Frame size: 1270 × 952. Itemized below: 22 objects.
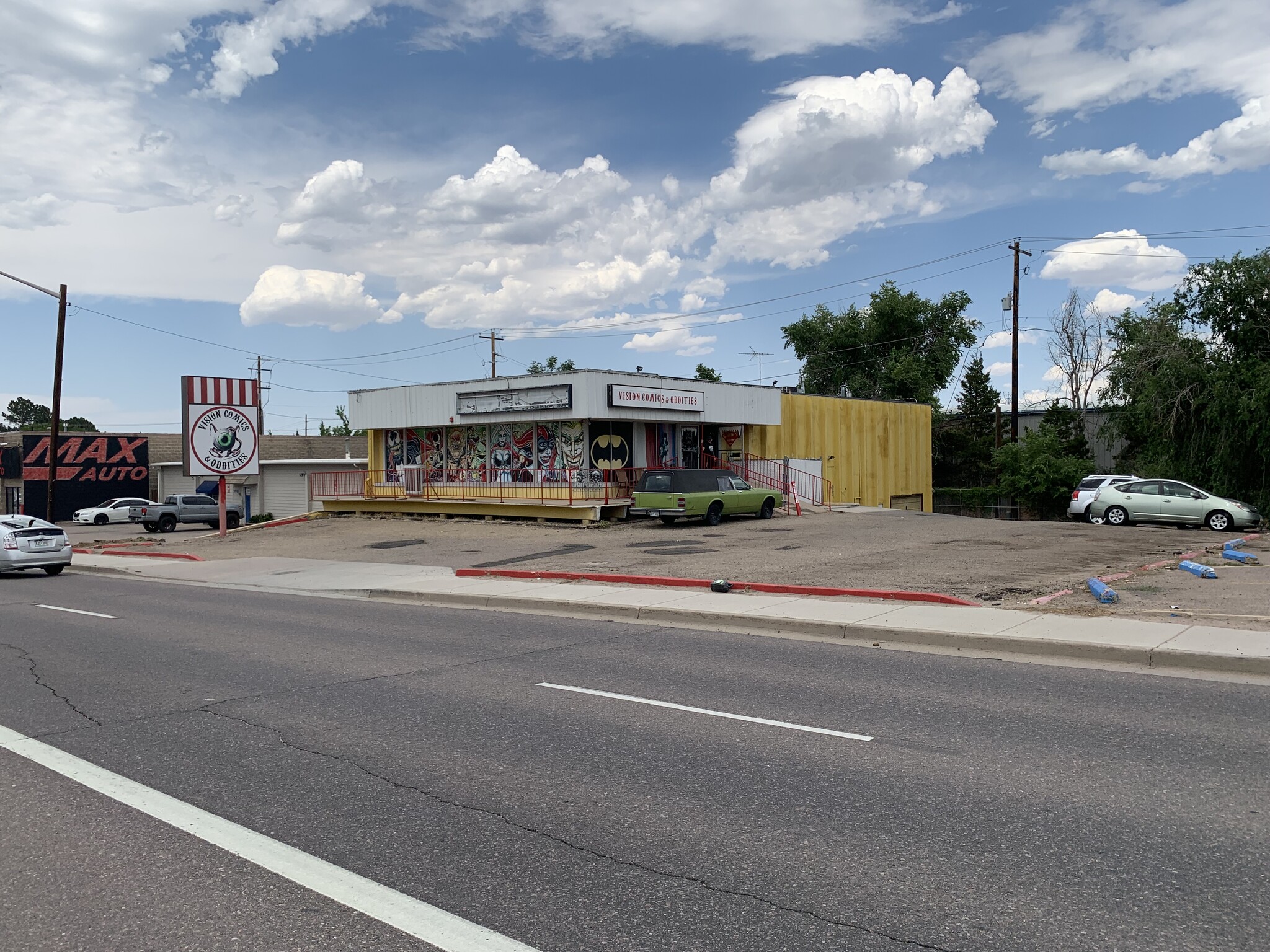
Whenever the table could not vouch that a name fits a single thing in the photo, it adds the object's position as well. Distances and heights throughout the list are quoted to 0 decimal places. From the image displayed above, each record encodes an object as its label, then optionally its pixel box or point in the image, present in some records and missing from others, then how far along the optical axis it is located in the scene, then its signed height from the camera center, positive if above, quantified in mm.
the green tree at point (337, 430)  114812 +4581
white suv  30328 -1117
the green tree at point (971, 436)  57906 +1791
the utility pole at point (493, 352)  65250 +7681
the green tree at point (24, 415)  165125 +8815
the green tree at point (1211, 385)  33500 +2891
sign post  28531 +1157
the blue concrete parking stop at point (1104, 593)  12453 -1666
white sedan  50188 -2490
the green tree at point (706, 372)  84438 +8219
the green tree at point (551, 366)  89156 +9342
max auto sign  55938 -282
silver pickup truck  43406 -2183
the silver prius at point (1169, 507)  27328 -1238
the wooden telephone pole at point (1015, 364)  42438 +4455
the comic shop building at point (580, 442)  30672 +846
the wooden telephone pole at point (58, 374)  32625 +3129
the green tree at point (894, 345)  63750 +8256
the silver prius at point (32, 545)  21562 -1811
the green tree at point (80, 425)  130500 +5677
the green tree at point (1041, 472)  43688 -324
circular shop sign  28719 +790
